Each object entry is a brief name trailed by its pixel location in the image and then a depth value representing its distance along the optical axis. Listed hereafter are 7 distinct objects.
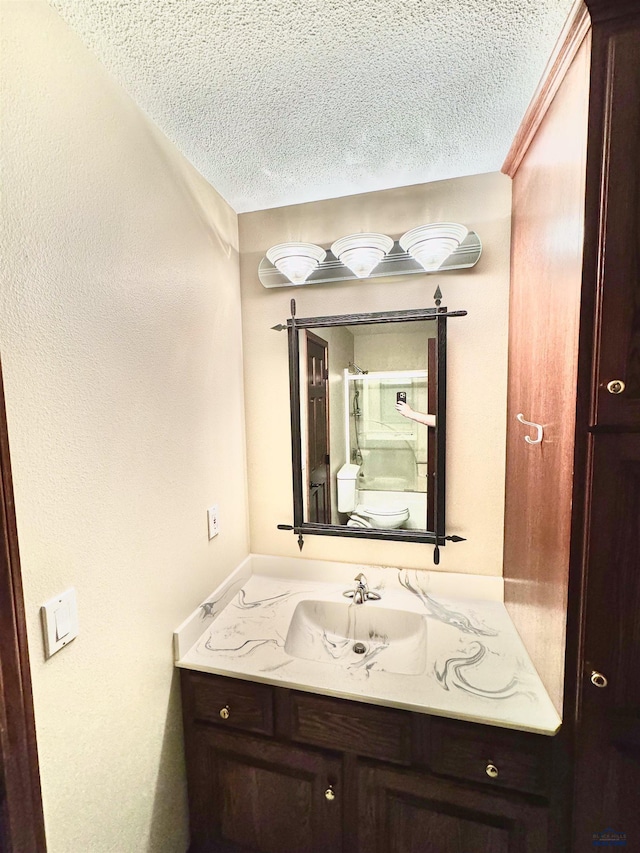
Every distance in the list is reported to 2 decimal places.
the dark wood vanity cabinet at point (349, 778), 0.94
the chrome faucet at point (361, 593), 1.41
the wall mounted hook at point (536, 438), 1.03
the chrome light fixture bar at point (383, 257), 1.29
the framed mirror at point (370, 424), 1.43
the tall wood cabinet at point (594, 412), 0.74
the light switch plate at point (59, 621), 0.76
